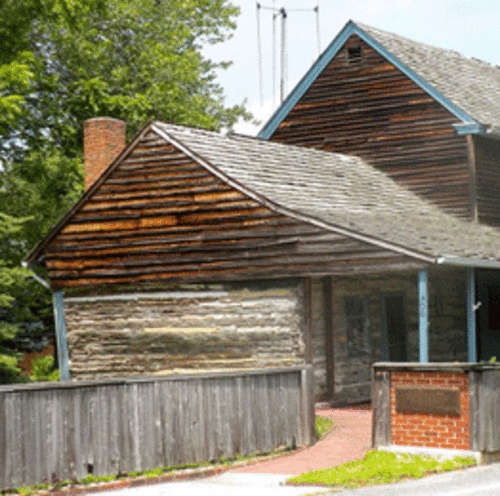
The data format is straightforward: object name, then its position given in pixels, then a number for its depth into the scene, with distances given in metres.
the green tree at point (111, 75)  35.34
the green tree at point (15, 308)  24.88
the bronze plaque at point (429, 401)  14.12
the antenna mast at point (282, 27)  37.44
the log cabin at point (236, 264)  19.77
